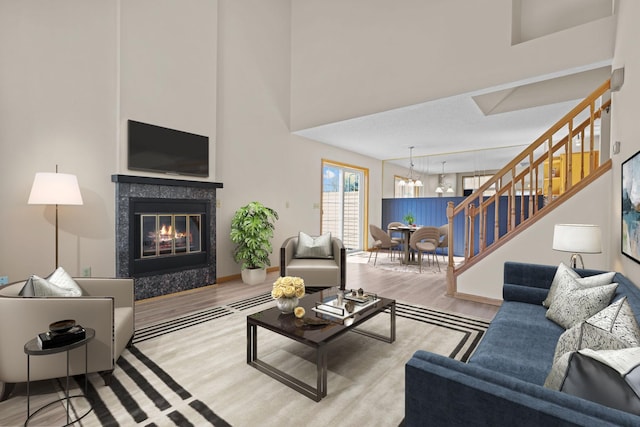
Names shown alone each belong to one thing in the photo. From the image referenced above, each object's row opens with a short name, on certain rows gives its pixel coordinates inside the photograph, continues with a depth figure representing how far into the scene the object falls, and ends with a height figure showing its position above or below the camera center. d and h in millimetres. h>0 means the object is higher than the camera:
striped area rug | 1810 -1200
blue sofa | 826 -575
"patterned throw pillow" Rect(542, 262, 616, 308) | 2070 -469
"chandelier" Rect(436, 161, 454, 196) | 11509 +1166
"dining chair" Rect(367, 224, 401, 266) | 6629 -598
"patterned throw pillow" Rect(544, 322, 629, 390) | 1009 -498
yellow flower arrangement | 2342 -600
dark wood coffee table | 1954 -832
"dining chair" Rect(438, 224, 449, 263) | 6233 -477
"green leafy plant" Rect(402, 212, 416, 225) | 7544 -178
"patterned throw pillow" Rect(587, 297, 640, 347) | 1224 -477
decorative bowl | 1738 -684
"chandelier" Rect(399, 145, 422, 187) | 7888 +789
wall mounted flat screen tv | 3930 +829
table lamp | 2480 -211
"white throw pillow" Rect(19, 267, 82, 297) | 2031 -544
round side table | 1643 -779
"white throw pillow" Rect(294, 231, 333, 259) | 4566 -558
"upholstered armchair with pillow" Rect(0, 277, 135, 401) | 1870 -776
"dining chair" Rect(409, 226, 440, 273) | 5875 -529
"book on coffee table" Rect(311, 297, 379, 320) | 2383 -805
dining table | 6488 -588
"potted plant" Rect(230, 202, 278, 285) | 4805 -443
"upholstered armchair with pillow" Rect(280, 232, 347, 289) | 4160 -719
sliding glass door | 7699 +243
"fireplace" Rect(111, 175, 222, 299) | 3885 -333
